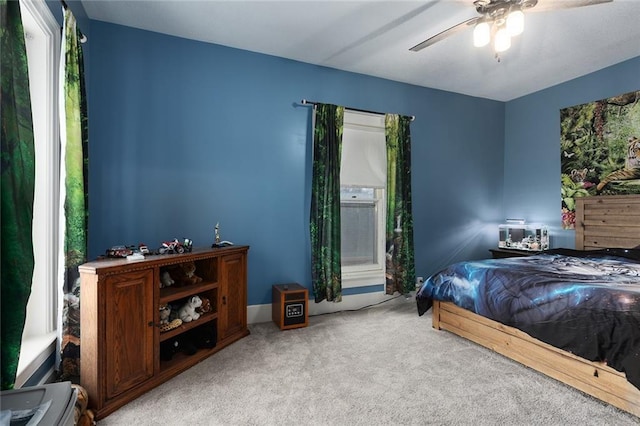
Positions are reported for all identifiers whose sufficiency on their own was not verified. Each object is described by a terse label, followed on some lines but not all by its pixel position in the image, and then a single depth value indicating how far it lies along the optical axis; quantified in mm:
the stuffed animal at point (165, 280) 2387
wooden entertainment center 1721
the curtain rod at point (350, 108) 3264
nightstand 3717
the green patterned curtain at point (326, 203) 3297
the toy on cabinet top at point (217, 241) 2743
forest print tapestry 3291
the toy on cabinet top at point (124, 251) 2033
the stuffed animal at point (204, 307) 2504
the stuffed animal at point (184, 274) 2502
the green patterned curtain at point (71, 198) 1893
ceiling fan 1902
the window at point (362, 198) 3584
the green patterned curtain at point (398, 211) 3645
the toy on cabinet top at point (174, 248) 2297
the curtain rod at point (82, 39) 2033
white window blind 3557
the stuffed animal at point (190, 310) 2369
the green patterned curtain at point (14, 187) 1176
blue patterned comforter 1730
